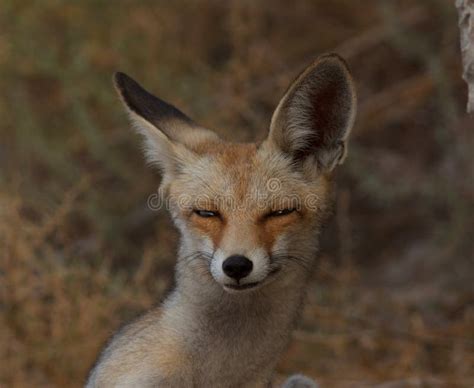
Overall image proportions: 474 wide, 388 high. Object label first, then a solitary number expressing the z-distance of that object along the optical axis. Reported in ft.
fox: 31.37
